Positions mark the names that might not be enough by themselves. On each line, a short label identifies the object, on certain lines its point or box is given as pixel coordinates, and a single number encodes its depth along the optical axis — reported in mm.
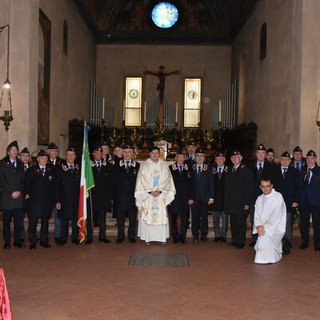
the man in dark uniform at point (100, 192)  9336
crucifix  19469
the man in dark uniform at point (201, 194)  9484
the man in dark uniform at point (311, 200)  8820
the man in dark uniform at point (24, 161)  8914
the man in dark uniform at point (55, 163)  9141
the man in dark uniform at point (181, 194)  9391
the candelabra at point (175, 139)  18344
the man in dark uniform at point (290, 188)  8883
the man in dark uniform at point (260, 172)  8875
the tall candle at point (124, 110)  22625
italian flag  8875
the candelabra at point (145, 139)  18694
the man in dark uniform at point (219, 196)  9477
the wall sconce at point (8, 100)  11188
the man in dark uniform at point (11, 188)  8555
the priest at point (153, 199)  9289
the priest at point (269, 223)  7758
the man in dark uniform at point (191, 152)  10408
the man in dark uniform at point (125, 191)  9414
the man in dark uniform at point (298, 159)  9461
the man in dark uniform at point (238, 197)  8922
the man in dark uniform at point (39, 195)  8688
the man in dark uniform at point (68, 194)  9008
